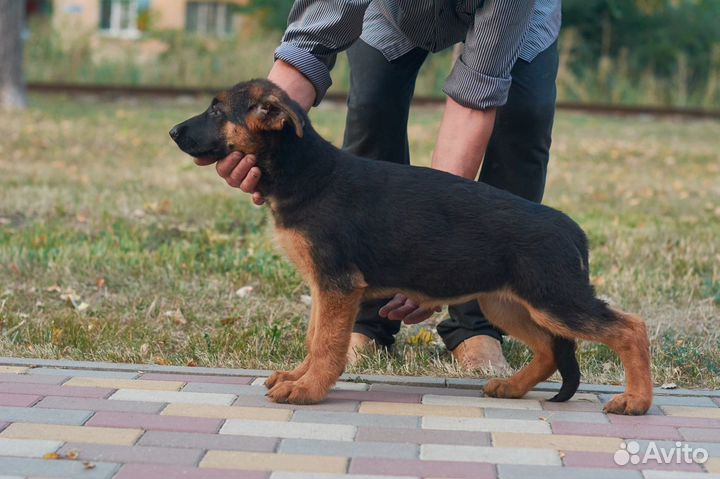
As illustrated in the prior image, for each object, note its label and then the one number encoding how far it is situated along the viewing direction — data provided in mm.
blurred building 40125
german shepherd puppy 3982
